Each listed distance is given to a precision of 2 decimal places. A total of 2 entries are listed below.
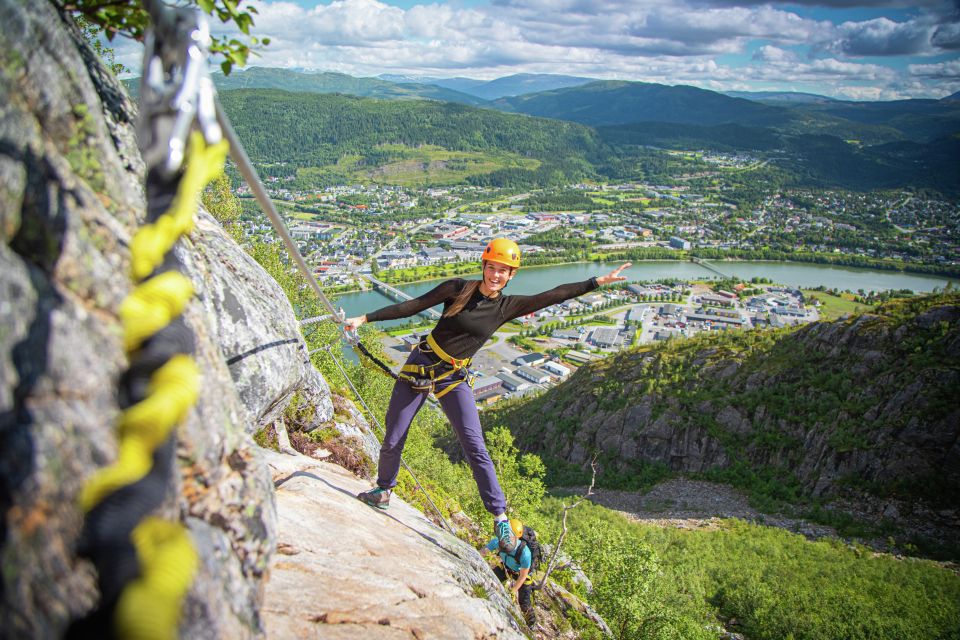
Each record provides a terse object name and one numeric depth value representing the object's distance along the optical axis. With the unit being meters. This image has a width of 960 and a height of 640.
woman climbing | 5.21
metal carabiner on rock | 2.33
